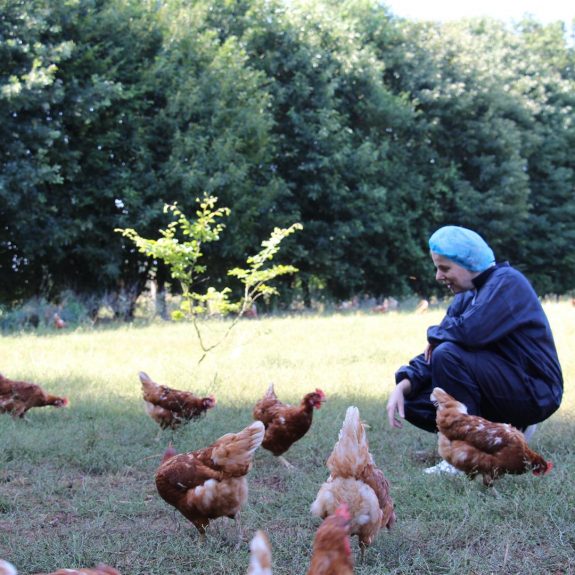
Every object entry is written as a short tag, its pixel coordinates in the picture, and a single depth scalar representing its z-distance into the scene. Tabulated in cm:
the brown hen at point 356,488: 377
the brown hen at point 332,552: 258
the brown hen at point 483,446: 456
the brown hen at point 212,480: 412
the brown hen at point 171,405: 619
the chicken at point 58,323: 1317
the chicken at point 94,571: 263
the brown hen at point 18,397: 666
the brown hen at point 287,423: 551
